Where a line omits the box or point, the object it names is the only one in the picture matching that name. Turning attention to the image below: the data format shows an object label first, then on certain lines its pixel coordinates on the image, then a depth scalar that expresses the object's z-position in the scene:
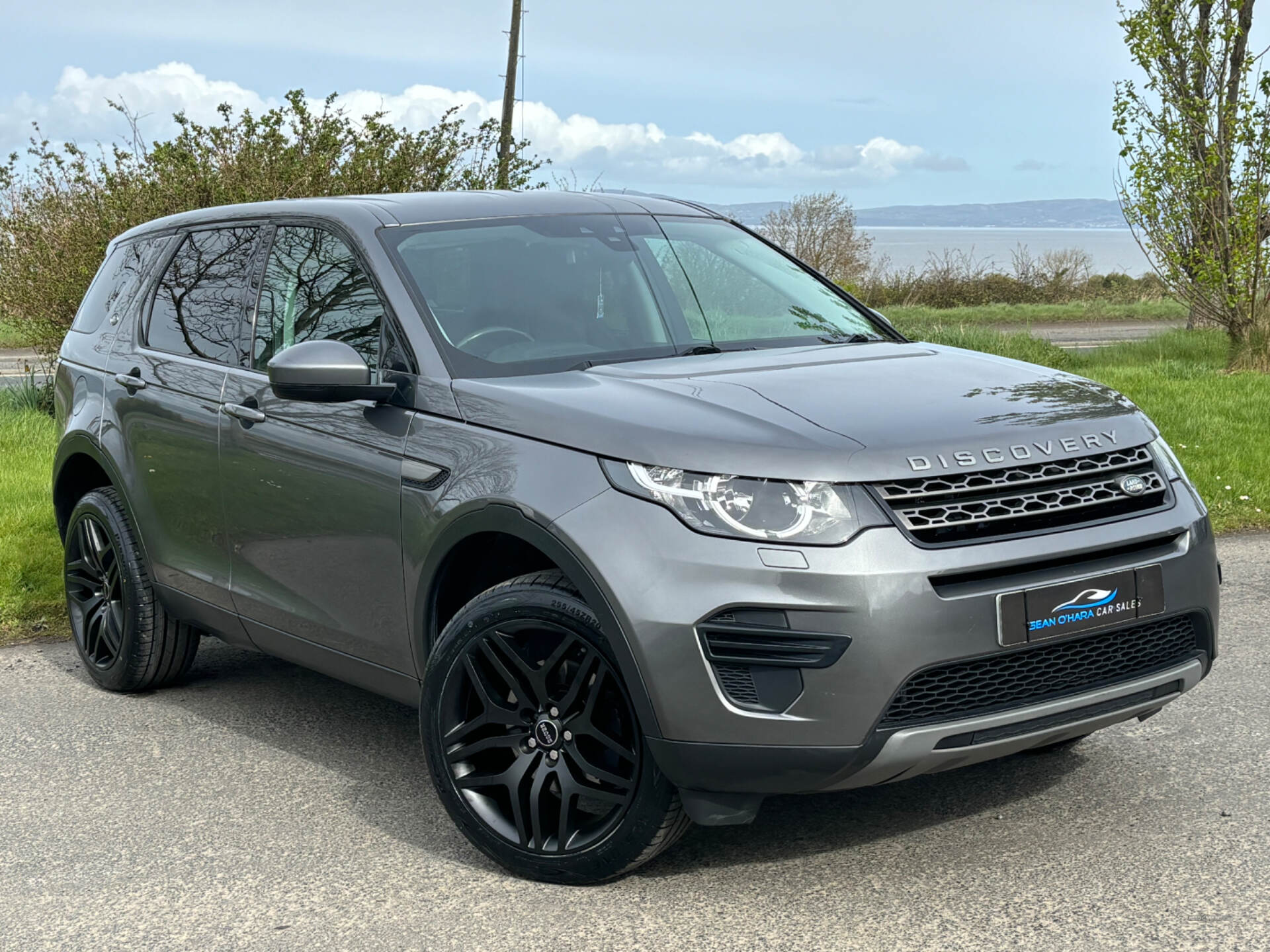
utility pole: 27.72
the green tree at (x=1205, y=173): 15.49
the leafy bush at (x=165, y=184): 14.08
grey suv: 3.36
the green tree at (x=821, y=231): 37.22
